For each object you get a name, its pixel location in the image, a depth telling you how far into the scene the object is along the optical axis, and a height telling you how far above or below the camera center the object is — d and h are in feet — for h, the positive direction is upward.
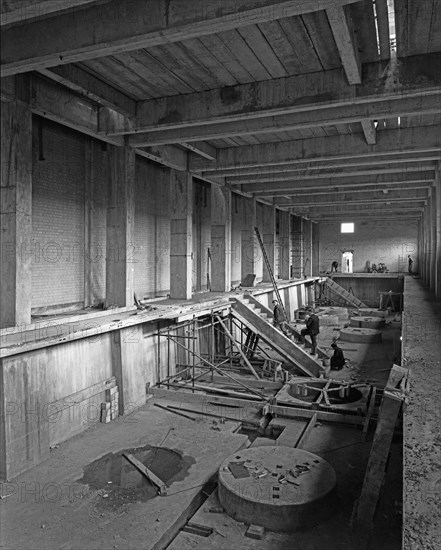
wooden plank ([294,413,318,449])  30.73 -12.04
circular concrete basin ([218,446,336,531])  21.49 -11.31
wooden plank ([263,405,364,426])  34.05 -11.69
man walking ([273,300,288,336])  60.80 -8.11
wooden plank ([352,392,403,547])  19.36 -9.06
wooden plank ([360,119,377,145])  35.32 +10.76
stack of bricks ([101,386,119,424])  33.60 -10.73
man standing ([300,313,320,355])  54.13 -7.93
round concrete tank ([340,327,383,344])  68.85 -11.19
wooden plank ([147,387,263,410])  38.37 -11.47
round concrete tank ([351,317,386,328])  80.02 -10.54
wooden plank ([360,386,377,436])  32.20 -11.11
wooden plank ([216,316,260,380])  43.96 -8.50
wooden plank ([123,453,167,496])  24.06 -11.82
